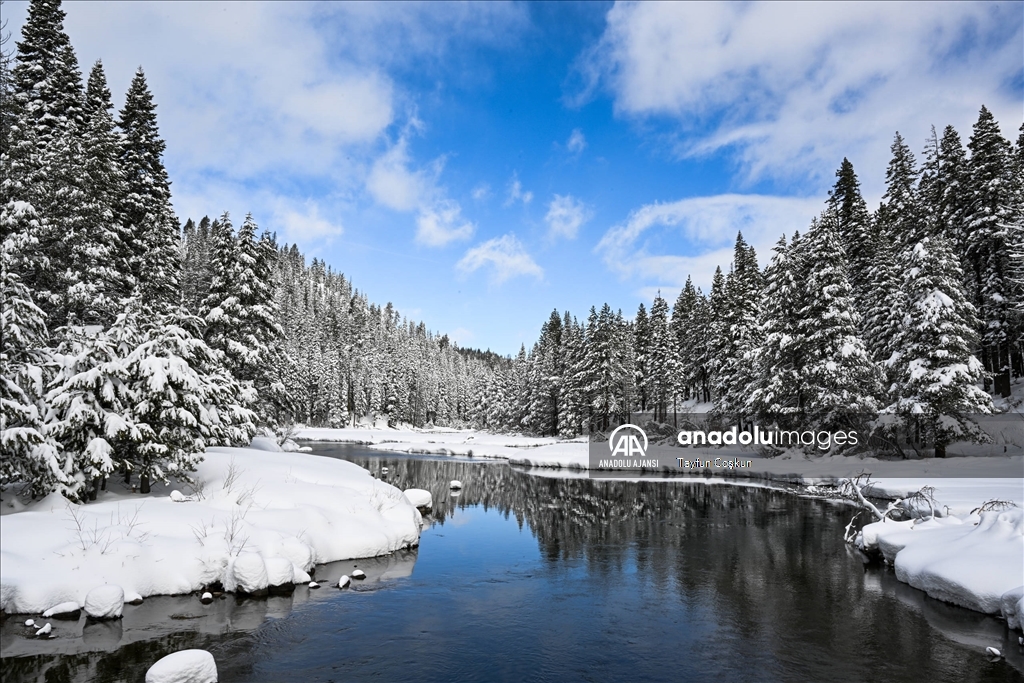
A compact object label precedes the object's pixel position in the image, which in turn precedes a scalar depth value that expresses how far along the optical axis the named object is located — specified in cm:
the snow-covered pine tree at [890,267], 3866
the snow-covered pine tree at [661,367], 6775
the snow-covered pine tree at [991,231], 3728
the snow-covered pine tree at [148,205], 3016
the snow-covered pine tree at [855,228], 4925
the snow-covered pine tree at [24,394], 1270
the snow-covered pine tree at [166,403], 1540
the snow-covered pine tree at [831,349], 3494
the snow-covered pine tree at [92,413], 1394
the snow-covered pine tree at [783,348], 3750
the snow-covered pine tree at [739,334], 4706
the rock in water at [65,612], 1130
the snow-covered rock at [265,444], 3358
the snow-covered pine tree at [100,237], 2309
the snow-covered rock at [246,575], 1327
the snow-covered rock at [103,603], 1134
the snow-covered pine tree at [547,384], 7312
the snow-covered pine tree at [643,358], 7262
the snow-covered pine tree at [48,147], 2000
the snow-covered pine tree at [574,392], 6531
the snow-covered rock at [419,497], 2591
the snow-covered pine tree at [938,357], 2956
